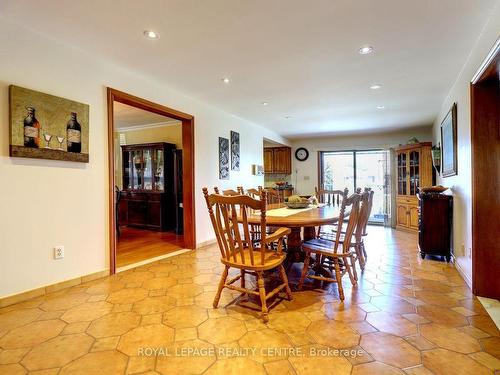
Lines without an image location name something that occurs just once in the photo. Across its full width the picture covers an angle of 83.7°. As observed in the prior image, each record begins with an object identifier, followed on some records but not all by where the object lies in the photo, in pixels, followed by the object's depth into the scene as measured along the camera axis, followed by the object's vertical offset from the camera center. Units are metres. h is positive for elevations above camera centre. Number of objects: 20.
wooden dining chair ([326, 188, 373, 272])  2.64 -0.38
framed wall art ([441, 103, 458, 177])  3.27 +0.54
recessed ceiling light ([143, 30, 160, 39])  2.33 +1.30
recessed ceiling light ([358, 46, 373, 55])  2.60 +1.29
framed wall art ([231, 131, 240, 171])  5.17 +0.67
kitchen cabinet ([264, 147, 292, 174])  8.02 +0.75
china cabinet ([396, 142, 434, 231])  5.61 +0.15
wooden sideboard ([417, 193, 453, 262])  3.53 -0.52
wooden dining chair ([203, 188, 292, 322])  1.92 -0.45
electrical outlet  2.53 -0.57
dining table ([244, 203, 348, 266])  2.37 -0.29
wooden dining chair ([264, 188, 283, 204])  4.28 -0.17
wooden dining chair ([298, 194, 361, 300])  2.33 -0.56
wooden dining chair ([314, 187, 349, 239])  3.24 -0.21
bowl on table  3.31 -0.22
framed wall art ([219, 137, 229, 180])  4.79 +0.50
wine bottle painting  2.23 +0.55
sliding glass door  6.92 +0.32
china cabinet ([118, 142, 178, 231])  5.67 +0.05
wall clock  7.96 +0.92
